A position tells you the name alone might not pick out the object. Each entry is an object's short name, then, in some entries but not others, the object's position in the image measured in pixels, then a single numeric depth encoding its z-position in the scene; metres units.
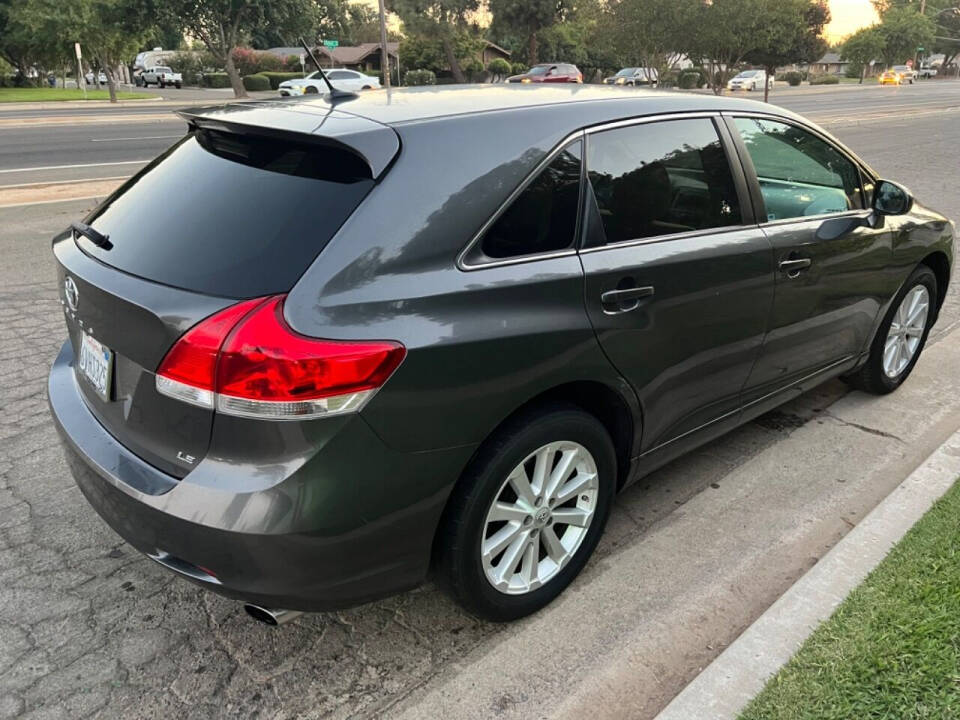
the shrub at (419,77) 51.22
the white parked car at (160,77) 65.62
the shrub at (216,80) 67.12
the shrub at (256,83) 55.62
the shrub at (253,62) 67.19
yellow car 67.62
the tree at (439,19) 56.50
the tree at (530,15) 57.84
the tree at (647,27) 21.56
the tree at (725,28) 21.27
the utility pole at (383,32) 32.69
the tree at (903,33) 84.50
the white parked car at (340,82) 35.65
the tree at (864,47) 81.94
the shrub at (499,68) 59.44
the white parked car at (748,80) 48.68
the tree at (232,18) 39.28
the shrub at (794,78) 64.88
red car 37.81
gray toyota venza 2.04
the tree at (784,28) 22.30
